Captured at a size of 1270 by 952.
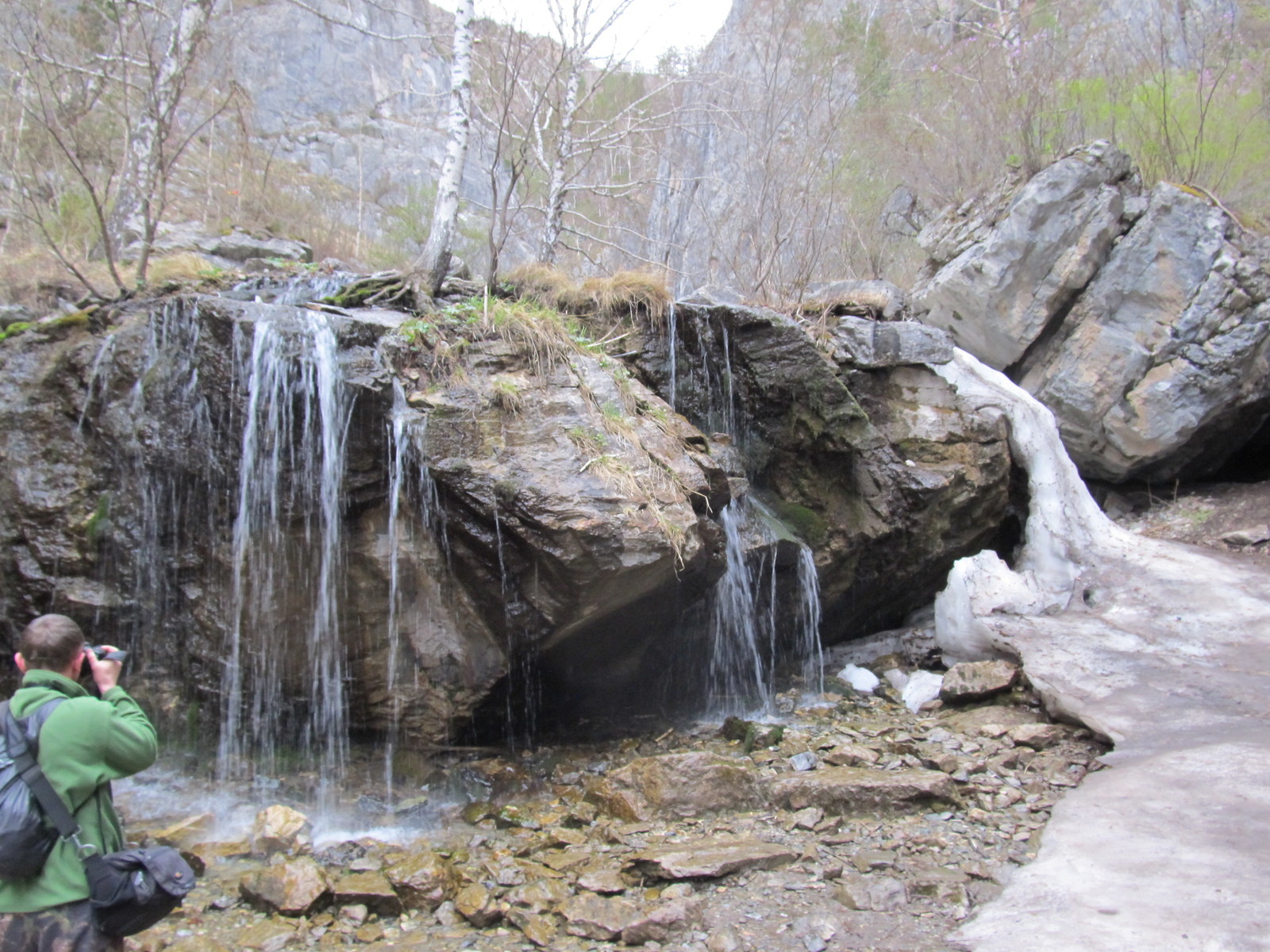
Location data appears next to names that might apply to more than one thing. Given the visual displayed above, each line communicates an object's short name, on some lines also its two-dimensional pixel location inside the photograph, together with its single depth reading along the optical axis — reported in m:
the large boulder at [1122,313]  8.43
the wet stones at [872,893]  3.16
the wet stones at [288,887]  3.41
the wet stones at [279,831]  4.09
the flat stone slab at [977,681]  5.54
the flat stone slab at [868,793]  4.04
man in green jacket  2.07
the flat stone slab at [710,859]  3.48
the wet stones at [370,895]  3.45
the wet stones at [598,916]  3.16
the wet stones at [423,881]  3.50
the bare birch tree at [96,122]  7.00
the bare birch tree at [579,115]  9.31
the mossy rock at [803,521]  7.23
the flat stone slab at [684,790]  4.21
